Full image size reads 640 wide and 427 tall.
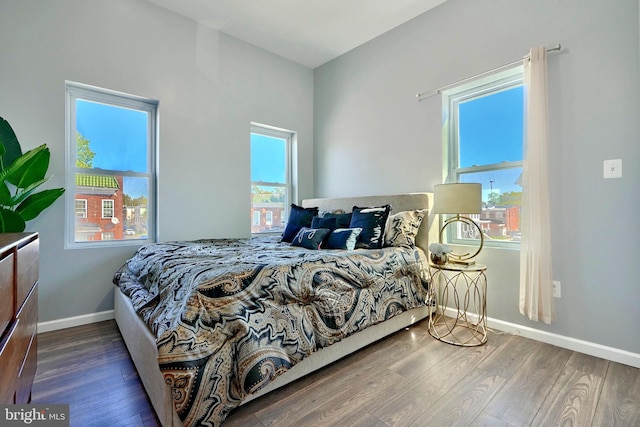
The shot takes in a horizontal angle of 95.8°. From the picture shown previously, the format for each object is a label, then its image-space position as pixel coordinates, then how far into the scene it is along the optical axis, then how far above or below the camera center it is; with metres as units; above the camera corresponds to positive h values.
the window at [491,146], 2.49 +0.63
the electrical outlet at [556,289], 2.19 -0.58
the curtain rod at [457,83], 2.21 +1.24
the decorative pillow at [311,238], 2.63 -0.21
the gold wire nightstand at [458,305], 2.26 -0.85
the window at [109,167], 2.67 +0.48
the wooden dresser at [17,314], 0.77 -0.32
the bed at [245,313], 1.25 -0.55
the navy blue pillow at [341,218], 2.90 -0.03
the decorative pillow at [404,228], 2.66 -0.13
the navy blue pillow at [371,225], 2.59 -0.10
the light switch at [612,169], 1.95 +0.31
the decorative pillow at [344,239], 2.54 -0.22
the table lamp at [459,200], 2.26 +0.11
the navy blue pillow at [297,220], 3.07 -0.06
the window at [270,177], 3.90 +0.53
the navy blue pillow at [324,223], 2.87 -0.08
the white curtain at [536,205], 2.14 +0.07
